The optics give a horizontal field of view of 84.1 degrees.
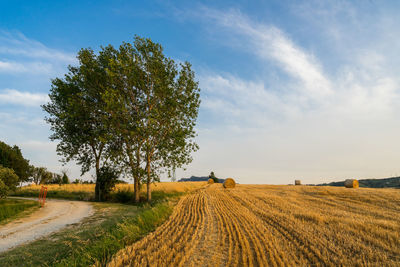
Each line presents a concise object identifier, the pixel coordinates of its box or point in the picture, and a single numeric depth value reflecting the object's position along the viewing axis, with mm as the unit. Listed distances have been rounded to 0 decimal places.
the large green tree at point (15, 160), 38844
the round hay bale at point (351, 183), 30281
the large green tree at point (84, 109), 22781
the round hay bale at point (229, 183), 36388
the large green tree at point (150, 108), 20562
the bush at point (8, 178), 20392
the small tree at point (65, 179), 62594
